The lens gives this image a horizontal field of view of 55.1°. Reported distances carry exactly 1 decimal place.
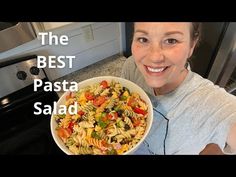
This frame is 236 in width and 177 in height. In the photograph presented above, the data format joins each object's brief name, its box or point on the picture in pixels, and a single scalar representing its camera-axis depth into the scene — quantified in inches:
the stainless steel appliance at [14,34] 22.0
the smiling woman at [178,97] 20.7
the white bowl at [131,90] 21.6
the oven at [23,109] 31.1
